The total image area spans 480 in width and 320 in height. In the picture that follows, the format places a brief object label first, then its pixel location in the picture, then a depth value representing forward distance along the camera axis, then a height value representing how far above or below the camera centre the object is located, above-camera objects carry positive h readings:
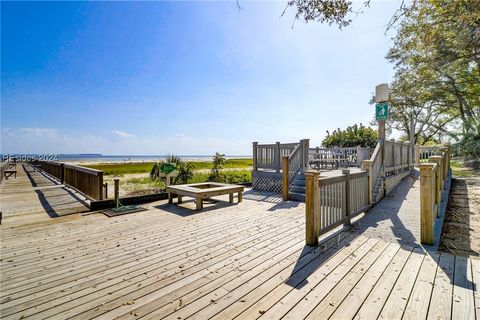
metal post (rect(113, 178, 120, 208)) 5.61 -0.89
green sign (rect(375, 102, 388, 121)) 6.18 +1.21
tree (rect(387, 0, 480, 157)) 7.40 +4.73
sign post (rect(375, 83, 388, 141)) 6.20 +1.51
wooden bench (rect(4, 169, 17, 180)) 12.61 -0.92
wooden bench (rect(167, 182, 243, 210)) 5.58 -0.94
